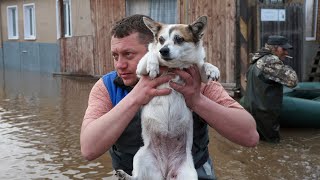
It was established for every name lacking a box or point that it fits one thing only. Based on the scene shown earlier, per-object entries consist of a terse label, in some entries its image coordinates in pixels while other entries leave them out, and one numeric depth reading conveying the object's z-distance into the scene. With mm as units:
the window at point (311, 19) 12914
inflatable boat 8414
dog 3088
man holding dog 2912
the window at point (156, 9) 13359
